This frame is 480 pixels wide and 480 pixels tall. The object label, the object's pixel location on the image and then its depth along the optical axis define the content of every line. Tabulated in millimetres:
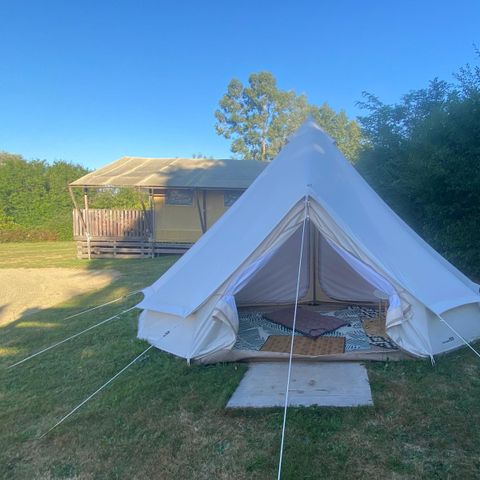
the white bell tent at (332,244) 3754
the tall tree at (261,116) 30484
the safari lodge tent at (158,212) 12609
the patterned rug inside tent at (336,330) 4297
